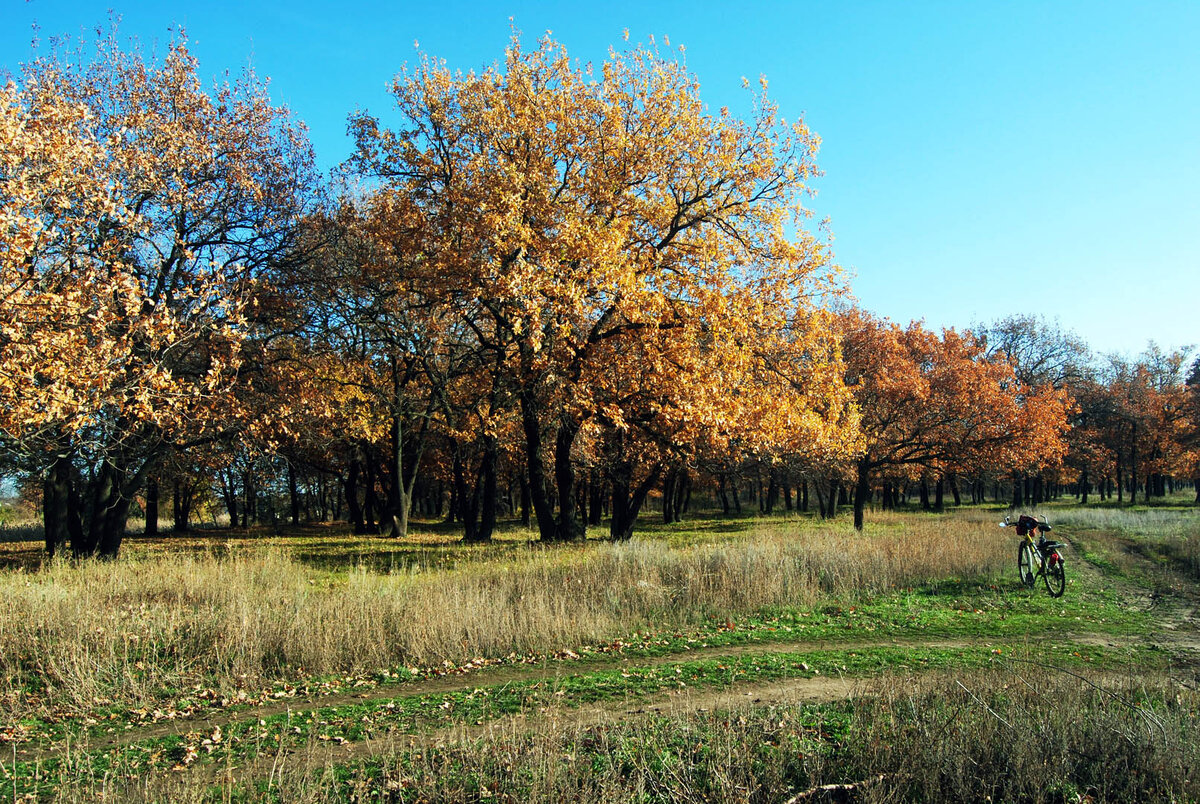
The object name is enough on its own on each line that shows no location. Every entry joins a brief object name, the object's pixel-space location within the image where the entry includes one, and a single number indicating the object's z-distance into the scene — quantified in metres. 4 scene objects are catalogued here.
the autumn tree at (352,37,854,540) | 16.80
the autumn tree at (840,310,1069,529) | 32.94
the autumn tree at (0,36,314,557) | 11.42
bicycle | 12.98
